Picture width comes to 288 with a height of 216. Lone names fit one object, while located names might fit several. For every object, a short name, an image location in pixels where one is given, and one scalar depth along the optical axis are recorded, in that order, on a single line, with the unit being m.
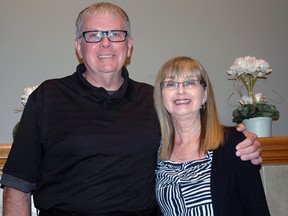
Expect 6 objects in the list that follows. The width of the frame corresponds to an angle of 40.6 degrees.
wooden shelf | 2.05
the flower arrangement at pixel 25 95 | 2.06
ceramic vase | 2.11
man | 1.58
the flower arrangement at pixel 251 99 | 2.13
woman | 1.52
